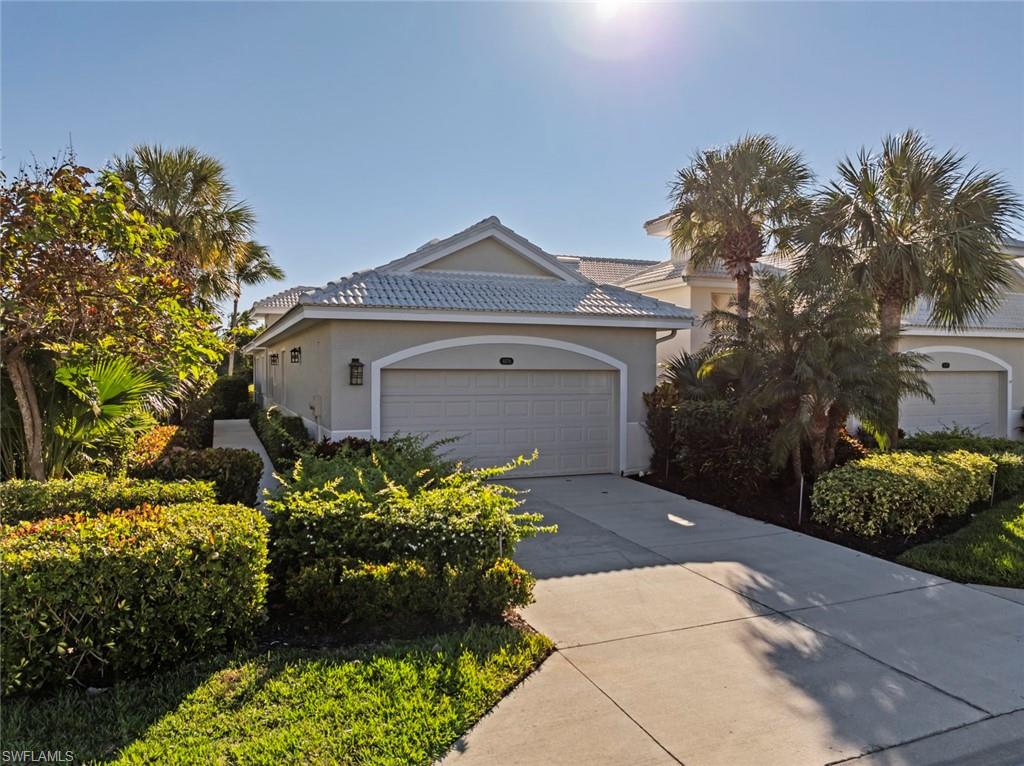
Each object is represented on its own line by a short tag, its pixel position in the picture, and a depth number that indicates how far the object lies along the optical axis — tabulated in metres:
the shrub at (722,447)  10.30
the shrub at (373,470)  6.12
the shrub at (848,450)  11.05
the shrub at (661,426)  12.16
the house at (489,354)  10.99
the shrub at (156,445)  8.64
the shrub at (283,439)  10.57
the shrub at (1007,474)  10.71
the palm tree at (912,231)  11.55
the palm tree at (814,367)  9.41
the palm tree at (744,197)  14.17
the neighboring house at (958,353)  16.52
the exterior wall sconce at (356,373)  10.83
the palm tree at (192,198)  16.03
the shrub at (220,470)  7.87
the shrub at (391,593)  4.85
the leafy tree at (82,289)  5.86
